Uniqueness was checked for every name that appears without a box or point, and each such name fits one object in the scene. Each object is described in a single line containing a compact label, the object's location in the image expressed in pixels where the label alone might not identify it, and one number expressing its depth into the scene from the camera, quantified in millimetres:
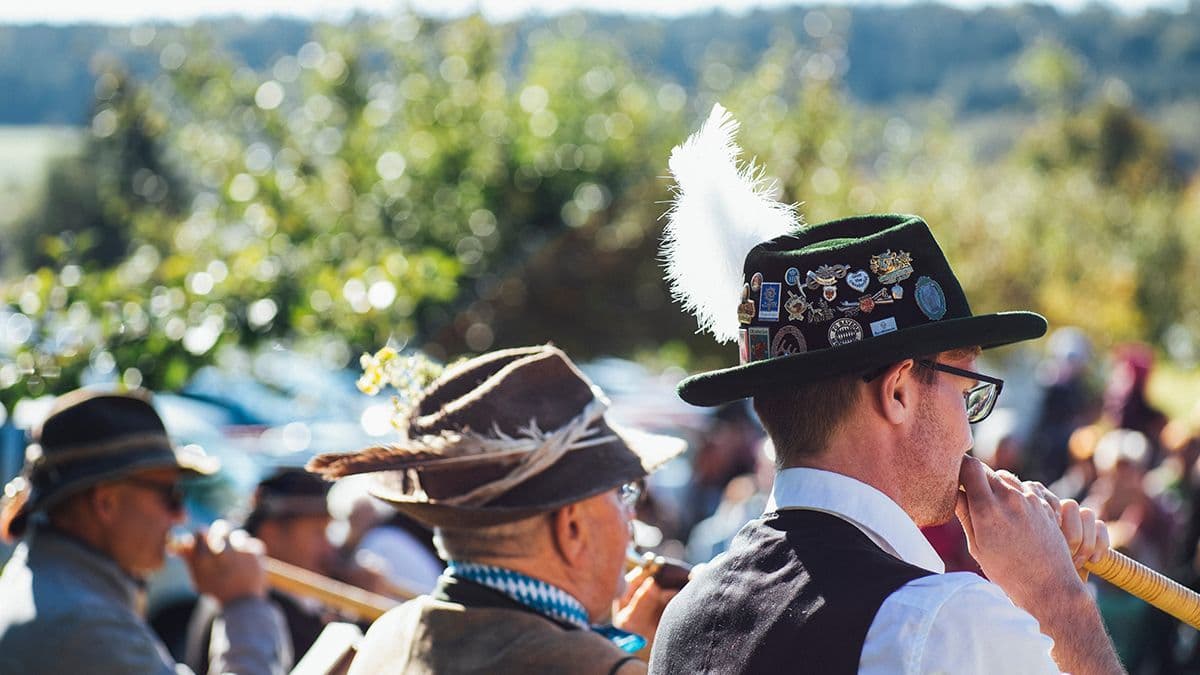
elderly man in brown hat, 5547
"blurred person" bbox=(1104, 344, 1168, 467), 18469
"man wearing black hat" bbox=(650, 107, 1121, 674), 4016
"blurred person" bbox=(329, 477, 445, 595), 11852
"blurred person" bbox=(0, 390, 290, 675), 7195
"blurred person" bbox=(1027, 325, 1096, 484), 19969
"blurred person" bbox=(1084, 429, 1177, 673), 13336
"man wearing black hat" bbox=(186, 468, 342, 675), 10875
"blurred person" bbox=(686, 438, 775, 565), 16344
